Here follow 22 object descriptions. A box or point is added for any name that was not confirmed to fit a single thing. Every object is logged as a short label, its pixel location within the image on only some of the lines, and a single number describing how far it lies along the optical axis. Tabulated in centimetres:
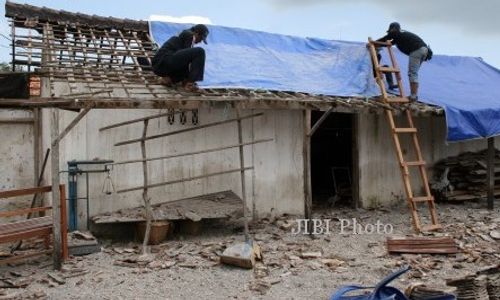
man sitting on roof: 855
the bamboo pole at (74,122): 648
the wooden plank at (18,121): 932
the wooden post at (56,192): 663
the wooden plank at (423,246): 760
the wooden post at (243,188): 796
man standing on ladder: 1017
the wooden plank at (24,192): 678
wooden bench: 657
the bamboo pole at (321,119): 853
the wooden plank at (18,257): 652
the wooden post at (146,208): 748
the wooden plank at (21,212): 677
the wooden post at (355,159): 1110
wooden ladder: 873
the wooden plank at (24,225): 678
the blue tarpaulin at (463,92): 1044
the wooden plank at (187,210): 815
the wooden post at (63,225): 684
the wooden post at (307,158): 872
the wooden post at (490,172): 1116
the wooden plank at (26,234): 637
